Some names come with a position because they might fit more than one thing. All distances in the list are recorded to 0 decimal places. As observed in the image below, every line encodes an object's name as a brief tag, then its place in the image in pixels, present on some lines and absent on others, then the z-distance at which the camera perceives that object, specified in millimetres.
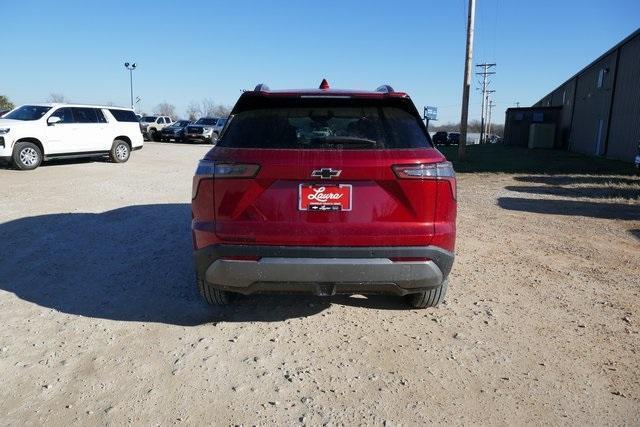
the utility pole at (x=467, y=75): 20891
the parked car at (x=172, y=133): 30844
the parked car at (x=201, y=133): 29938
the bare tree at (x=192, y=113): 115250
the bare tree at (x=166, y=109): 120362
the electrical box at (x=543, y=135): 41312
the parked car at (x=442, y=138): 54594
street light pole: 46031
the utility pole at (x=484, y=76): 68400
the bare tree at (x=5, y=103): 50919
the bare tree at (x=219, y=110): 106525
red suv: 3041
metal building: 23203
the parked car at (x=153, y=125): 32688
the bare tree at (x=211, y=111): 109812
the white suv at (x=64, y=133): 12984
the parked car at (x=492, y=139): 84688
